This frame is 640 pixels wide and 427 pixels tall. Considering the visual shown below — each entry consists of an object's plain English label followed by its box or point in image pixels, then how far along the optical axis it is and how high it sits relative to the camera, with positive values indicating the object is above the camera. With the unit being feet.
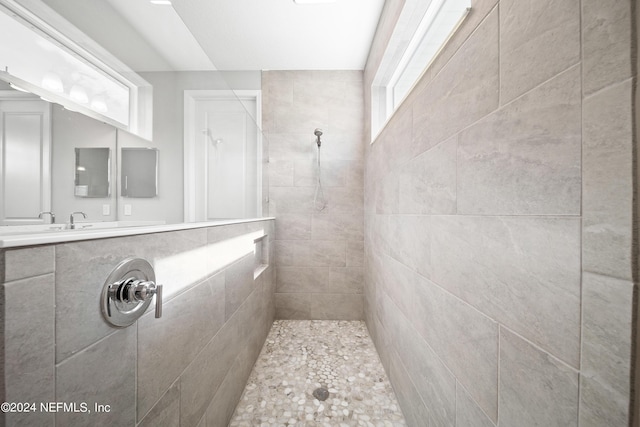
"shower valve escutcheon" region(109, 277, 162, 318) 1.51 -0.59
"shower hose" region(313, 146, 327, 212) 6.78 +0.46
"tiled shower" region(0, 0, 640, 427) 0.99 -0.38
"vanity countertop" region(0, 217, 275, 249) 1.00 -0.15
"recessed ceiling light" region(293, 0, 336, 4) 4.74 +4.61
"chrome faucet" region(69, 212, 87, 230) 2.08 -0.12
